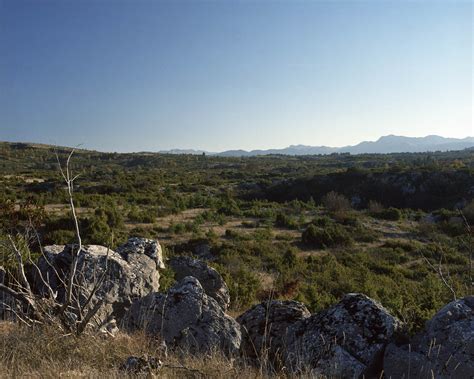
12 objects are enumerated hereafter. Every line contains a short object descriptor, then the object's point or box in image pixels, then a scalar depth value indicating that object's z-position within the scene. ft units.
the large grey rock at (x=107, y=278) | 16.87
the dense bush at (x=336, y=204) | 74.95
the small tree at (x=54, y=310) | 11.89
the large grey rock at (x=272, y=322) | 15.70
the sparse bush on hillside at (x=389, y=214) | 67.23
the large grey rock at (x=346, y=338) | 12.89
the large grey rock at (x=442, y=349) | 11.59
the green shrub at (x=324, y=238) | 47.91
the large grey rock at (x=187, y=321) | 14.57
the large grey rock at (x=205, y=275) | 22.79
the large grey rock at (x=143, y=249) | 22.36
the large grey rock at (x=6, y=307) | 15.96
